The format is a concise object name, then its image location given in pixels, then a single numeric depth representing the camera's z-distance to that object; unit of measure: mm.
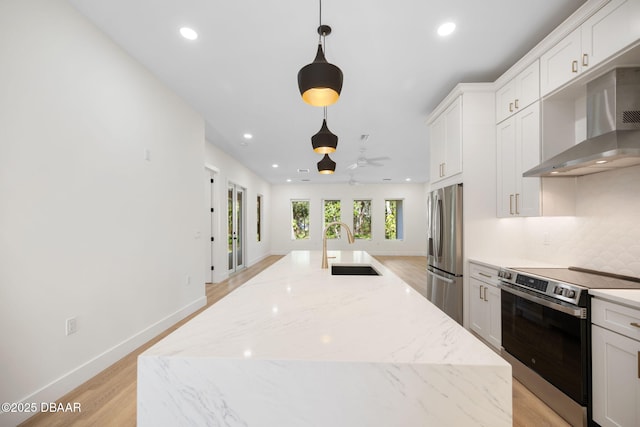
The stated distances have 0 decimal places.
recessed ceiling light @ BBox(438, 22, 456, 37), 2238
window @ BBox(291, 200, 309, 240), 10781
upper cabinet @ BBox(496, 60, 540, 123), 2432
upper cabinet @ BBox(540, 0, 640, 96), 1681
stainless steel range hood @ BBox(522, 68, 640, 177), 1724
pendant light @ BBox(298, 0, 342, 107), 1483
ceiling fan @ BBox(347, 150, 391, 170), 5420
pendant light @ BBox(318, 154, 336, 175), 3373
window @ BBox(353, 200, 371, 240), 10648
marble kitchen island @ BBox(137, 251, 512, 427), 776
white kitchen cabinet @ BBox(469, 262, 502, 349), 2549
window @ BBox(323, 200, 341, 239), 10703
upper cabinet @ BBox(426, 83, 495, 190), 2984
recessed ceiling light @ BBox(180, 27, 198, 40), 2305
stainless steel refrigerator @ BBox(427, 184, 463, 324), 3008
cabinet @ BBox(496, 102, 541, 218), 2447
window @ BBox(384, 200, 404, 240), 10625
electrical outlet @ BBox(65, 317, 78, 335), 2111
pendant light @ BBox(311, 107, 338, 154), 2592
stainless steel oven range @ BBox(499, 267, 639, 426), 1731
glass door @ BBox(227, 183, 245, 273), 6828
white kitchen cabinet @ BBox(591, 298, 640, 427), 1489
